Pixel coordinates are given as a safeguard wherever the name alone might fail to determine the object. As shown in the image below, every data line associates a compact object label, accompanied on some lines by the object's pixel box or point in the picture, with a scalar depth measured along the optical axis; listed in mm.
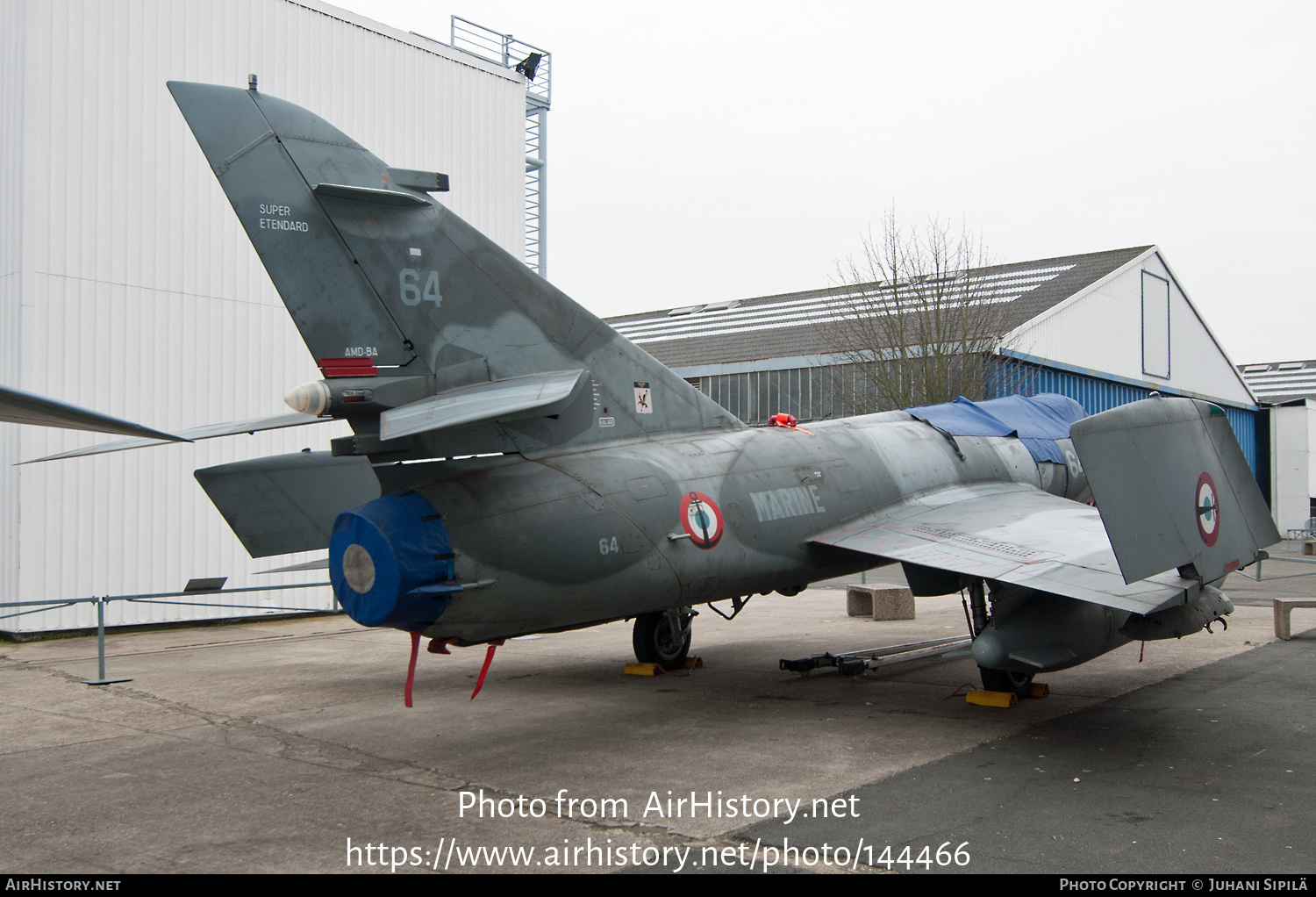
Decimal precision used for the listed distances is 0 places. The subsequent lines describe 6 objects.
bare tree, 21391
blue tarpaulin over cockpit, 10930
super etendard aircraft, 6207
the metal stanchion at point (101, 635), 9836
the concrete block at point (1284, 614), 11758
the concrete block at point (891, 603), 14531
